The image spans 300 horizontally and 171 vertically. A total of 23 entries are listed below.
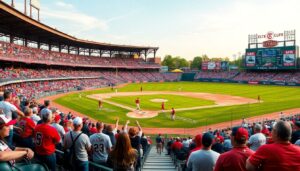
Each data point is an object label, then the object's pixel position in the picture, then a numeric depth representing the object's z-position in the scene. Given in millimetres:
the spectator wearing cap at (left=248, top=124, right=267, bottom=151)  7527
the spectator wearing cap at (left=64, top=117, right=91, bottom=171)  7035
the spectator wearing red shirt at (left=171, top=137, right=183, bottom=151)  14789
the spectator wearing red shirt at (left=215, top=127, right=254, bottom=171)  4543
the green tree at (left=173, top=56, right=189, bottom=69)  195400
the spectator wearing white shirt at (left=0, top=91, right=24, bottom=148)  9297
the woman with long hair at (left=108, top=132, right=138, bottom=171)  5621
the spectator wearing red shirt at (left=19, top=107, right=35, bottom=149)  8008
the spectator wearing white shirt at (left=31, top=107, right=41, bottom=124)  10414
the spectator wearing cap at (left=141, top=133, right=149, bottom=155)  13073
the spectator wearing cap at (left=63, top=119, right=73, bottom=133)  9695
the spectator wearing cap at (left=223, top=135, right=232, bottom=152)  9584
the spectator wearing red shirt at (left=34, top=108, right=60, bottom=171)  6855
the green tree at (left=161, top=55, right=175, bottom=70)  193125
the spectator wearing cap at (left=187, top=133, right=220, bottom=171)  5273
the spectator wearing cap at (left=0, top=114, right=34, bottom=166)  4297
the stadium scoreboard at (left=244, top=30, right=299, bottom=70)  81188
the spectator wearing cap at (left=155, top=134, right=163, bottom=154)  21380
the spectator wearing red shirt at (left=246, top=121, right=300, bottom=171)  4074
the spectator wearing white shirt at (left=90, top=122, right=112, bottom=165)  7465
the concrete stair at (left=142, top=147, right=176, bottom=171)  13062
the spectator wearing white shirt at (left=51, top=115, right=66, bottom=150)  8406
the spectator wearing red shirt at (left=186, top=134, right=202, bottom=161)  6728
